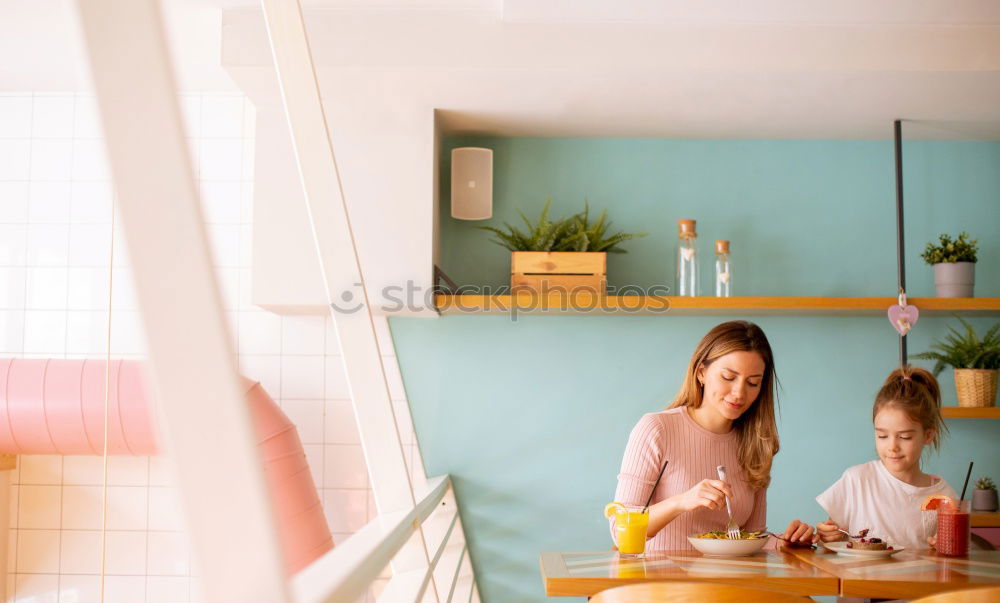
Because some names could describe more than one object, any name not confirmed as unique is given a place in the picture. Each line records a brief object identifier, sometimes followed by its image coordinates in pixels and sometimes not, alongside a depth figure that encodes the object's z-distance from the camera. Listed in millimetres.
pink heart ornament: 3000
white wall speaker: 3172
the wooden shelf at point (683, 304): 2957
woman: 2049
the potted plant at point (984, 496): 3000
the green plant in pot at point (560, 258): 3047
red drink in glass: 1911
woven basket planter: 3016
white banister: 1108
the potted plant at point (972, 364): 3016
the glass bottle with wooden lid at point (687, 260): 3125
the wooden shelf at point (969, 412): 2955
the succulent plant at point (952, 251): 3096
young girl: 2365
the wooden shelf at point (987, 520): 2932
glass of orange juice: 1806
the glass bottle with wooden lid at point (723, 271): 3125
